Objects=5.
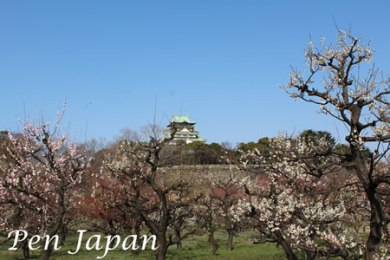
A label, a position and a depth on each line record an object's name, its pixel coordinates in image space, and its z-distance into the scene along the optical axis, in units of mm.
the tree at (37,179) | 14641
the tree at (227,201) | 26370
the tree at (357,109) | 7562
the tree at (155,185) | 16109
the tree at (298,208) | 8328
